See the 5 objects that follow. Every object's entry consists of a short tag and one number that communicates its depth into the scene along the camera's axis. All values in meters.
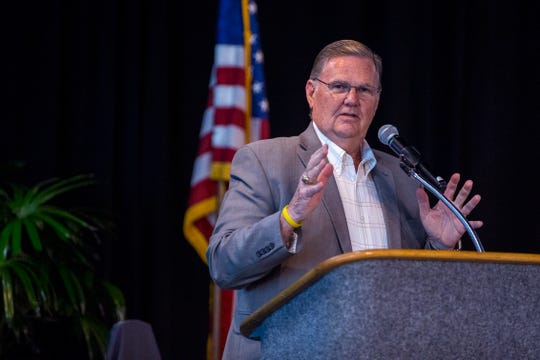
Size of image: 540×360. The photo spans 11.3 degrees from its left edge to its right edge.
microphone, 5.36
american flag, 6.77
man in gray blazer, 5.22
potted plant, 6.30
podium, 4.86
